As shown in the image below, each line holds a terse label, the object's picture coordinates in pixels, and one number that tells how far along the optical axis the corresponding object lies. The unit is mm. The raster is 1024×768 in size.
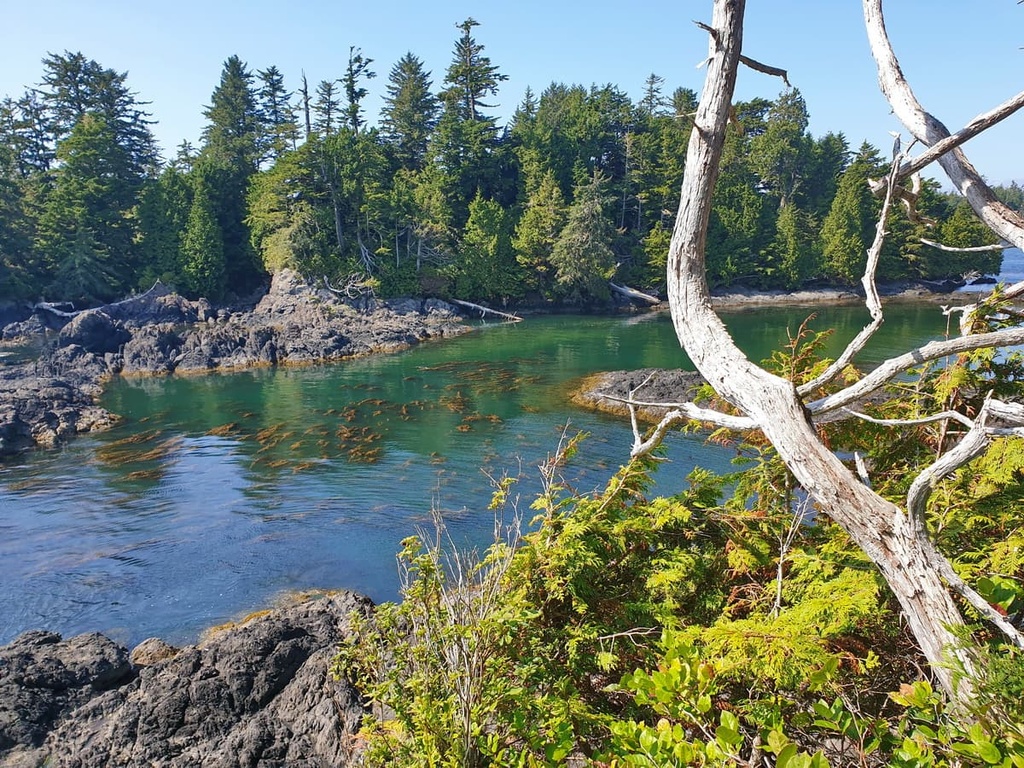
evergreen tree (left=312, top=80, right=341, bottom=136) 46219
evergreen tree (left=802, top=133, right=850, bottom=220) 57250
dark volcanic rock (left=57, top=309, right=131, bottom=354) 31984
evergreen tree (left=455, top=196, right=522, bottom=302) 45188
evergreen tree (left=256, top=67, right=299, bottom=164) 48781
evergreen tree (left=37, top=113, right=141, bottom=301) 40375
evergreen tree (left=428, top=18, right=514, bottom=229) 48594
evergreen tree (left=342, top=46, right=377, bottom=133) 47312
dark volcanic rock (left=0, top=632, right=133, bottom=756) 6350
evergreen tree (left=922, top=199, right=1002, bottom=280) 50562
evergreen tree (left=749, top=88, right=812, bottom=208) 54156
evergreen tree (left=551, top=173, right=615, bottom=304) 43562
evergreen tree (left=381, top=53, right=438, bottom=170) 53312
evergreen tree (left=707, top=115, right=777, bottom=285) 49406
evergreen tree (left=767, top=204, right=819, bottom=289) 50406
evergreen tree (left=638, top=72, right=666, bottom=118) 63250
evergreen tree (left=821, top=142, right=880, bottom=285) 49594
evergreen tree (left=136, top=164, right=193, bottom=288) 42969
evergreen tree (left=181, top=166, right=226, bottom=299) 42750
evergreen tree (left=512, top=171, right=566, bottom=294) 45750
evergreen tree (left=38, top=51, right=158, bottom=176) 46719
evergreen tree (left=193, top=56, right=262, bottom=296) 46094
